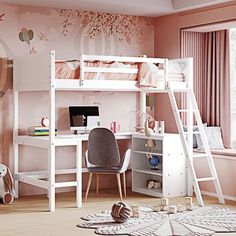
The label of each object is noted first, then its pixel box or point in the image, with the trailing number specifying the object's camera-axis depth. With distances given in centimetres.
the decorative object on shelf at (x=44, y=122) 639
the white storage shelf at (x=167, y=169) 636
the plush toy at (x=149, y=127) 653
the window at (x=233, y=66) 700
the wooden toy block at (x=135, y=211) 512
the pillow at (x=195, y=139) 700
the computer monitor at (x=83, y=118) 665
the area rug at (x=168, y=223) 458
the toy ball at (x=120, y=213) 487
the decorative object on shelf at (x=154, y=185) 669
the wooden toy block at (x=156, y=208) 542
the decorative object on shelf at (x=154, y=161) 666
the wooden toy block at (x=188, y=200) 555
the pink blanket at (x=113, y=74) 581
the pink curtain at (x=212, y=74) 701
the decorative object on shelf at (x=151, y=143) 663
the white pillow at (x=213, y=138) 690
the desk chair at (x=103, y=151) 618
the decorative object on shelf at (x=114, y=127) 688
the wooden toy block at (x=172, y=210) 532
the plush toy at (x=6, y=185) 601
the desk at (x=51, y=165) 558
